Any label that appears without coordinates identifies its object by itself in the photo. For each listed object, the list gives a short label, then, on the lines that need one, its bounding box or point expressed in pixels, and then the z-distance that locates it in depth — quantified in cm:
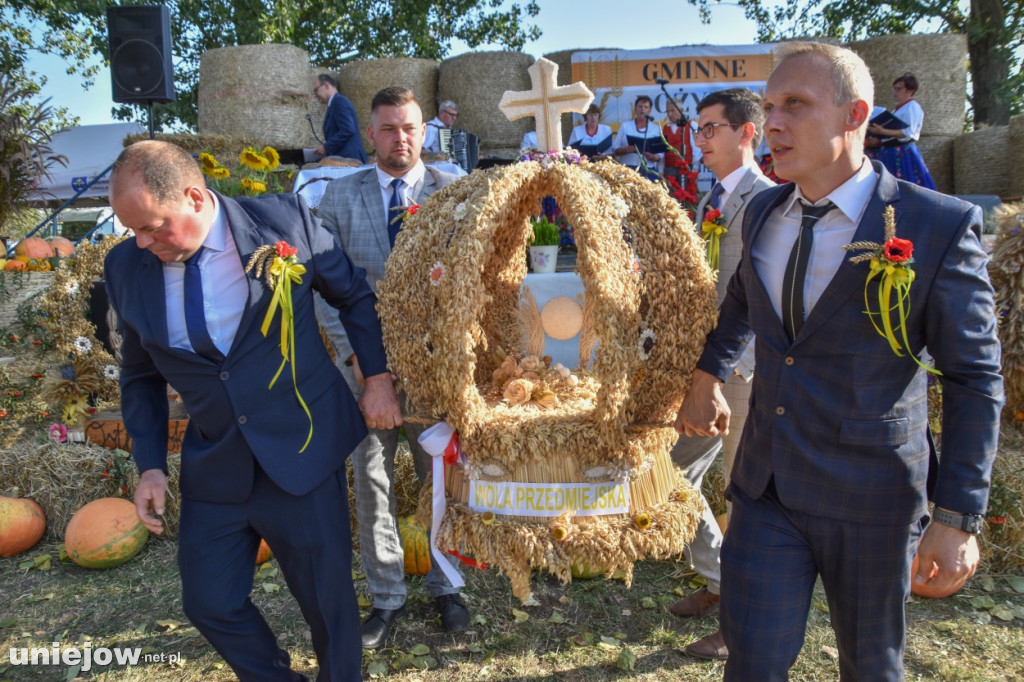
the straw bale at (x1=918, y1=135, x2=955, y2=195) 1110
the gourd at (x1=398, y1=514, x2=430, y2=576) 394
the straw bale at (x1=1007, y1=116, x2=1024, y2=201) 917
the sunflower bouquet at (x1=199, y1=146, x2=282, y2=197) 494
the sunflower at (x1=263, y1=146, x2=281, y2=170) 539
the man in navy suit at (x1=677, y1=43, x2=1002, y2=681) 182
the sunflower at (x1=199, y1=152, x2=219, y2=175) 489
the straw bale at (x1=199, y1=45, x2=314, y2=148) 1092
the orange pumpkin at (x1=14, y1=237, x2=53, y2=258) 680
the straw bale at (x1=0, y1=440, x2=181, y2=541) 458
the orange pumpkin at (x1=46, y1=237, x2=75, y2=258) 704
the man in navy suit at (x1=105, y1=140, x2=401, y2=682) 240
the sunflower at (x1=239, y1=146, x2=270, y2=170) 527
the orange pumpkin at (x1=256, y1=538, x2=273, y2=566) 420
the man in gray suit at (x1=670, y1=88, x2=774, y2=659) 310
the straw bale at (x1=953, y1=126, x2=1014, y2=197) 961
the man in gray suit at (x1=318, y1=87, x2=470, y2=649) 326
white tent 1454
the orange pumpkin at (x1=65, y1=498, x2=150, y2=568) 411
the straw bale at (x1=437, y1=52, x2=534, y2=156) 1156
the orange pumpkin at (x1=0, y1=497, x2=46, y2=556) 432
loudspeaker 693
